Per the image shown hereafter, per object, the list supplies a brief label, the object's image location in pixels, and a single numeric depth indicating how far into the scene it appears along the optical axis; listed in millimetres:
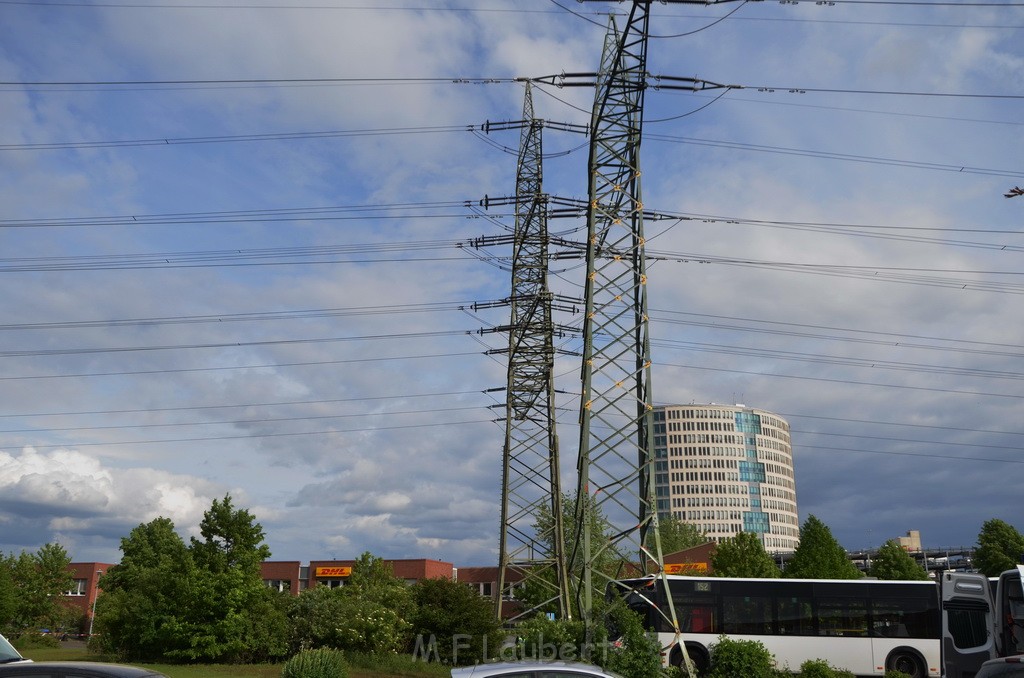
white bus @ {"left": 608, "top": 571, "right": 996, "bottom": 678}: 26953
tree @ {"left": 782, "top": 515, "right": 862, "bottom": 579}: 58438
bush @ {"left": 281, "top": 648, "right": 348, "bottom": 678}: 20156
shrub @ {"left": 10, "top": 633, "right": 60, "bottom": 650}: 53906
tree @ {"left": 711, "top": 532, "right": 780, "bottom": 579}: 59406
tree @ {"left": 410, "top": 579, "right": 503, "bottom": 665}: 31359
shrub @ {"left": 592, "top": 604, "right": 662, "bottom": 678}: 18094
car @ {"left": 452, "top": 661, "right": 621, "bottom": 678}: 12633
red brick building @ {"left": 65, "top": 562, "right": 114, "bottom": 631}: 99688
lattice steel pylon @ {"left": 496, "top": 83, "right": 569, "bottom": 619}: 34938
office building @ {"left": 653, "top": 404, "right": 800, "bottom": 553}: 179250
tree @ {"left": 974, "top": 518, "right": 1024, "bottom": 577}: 62406
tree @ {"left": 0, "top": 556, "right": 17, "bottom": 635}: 44219
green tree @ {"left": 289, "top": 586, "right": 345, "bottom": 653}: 33656
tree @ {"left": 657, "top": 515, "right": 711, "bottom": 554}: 100075
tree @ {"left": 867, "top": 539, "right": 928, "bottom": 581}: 65181
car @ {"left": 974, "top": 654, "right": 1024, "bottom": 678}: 9328
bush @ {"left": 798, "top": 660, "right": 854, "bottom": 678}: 22109
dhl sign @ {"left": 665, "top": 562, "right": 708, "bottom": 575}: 68312
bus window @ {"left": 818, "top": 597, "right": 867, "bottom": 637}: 27391
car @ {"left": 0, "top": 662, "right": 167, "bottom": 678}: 11234
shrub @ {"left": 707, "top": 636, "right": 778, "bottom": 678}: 20375
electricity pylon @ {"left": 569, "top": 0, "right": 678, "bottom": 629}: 20328
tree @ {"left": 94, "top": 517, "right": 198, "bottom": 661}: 32094
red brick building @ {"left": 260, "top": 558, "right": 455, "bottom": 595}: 96312
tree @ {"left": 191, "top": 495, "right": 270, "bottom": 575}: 35094
